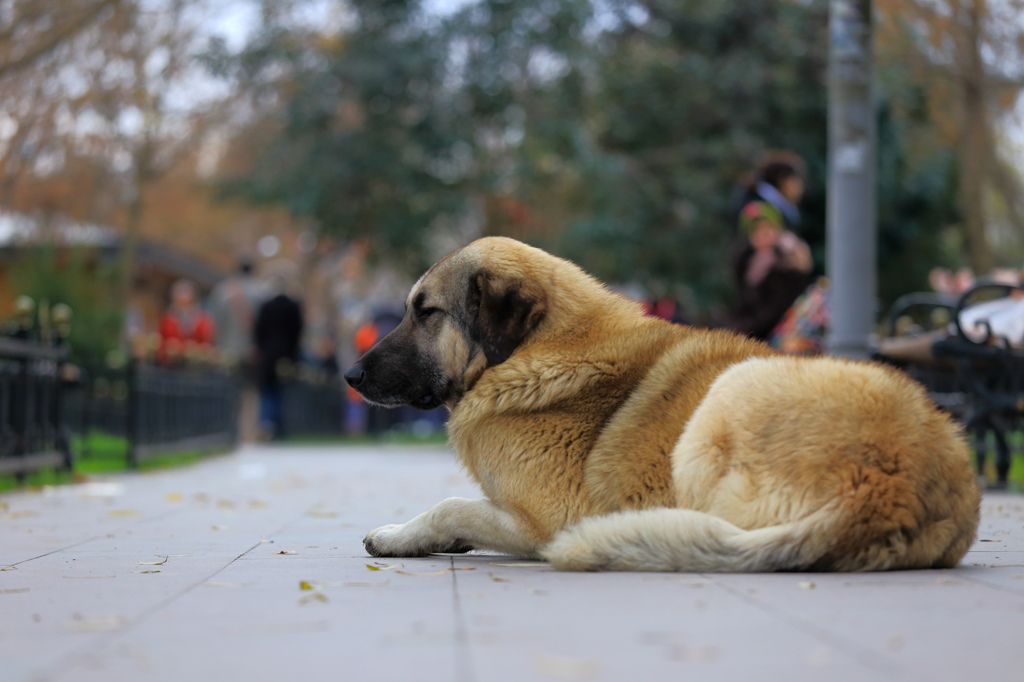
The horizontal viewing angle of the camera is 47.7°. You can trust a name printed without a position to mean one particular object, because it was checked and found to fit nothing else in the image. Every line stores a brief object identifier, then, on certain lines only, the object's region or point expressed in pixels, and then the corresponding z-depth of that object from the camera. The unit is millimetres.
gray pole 7863
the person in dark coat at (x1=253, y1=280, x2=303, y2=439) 18859
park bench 7602
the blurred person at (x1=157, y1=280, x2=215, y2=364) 17203
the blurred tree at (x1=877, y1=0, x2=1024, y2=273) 15953
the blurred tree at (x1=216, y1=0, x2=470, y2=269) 20375
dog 3752
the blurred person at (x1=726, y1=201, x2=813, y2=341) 10453
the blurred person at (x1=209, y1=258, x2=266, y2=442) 19766
